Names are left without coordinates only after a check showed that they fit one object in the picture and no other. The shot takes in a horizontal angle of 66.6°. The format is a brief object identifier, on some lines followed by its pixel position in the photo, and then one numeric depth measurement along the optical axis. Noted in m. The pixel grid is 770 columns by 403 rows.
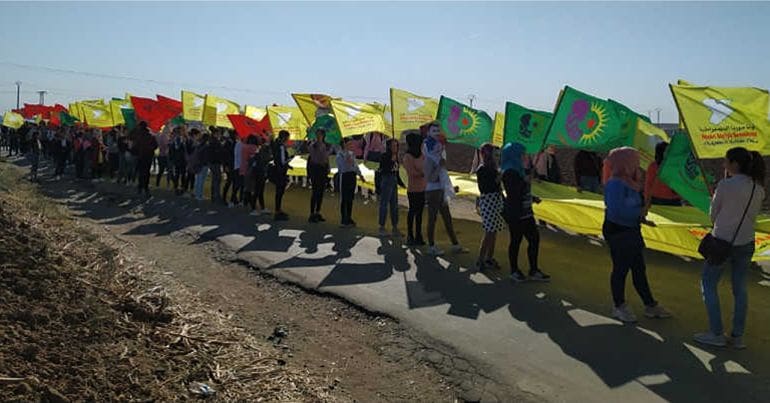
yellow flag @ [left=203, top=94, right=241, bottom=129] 16.08
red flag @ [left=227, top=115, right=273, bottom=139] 13.89
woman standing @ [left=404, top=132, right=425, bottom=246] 8.73
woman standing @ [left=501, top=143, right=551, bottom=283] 6.84
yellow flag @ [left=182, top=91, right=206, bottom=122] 16.52
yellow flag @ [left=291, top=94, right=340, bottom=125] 16.08
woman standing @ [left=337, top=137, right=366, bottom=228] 10.66
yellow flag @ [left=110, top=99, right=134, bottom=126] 19.42
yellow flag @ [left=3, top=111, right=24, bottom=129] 26.23
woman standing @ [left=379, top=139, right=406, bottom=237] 9.72
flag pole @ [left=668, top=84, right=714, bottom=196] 6.29
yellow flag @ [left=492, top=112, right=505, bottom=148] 13.52
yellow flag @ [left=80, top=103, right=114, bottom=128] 19.62
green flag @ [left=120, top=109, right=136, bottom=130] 17.94
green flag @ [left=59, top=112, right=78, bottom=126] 23.90
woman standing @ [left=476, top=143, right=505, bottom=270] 7.44
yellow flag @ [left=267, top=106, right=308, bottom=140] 16.30
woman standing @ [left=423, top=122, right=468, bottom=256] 8.44
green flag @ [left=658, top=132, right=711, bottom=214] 7.23
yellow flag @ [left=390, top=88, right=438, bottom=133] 11.73
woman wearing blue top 5.55
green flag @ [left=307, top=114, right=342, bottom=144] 15.19
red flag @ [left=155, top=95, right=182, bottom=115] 16.72
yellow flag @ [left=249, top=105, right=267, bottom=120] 17.90
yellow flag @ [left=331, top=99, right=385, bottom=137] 12.39
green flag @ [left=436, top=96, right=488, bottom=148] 12.18
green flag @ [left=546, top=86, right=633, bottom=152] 9.25
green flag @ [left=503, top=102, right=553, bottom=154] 10.97
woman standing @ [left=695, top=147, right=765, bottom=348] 4.86
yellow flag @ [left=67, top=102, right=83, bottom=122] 22.01
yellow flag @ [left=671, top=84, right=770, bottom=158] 6.29
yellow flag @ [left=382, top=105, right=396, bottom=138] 14.34
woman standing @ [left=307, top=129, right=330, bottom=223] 10.91
